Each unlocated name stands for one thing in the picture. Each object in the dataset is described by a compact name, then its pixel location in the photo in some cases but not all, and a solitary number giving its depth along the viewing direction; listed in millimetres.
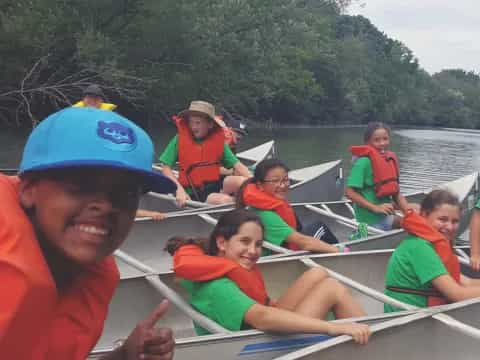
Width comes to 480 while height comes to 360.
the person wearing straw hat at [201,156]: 4762
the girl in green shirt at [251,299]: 2240
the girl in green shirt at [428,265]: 2600
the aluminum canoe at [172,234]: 4145
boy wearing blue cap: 876
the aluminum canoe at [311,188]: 5121
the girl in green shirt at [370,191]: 4402
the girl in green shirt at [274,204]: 3414
